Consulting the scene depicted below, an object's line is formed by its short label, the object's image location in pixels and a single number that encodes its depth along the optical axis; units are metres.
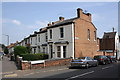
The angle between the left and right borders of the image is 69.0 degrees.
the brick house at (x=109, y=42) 26.69
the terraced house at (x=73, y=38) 13.79
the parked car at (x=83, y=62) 9.86
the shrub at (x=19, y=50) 17.64
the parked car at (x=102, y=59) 13.34
